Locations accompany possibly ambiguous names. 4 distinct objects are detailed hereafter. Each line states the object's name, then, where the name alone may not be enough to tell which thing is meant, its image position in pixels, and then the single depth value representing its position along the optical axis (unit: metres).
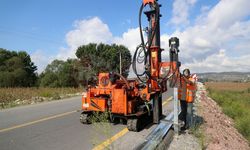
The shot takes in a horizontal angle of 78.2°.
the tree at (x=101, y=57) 27.68
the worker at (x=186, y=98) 4.76
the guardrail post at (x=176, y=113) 4.29
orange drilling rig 4.69
